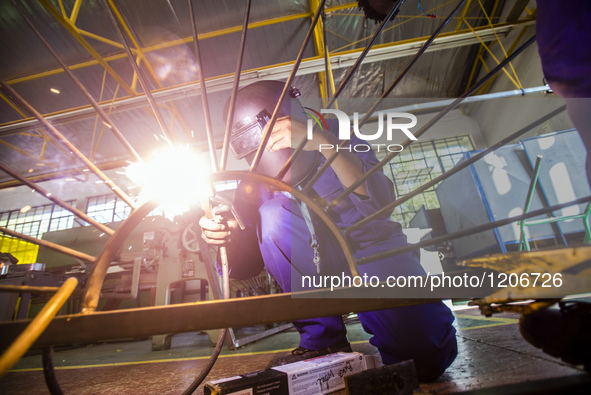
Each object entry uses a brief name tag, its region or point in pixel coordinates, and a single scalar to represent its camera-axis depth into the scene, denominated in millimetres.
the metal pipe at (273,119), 619
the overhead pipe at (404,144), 662
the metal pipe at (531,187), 2194
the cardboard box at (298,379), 683
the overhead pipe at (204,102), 646
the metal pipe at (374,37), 645
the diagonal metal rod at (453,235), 545
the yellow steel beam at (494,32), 4249
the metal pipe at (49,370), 511
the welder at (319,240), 929
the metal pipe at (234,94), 632
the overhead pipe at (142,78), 637
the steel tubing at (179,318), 457
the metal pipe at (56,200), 615
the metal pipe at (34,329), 309
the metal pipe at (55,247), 604
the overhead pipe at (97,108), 635
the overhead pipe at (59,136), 589
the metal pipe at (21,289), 510
